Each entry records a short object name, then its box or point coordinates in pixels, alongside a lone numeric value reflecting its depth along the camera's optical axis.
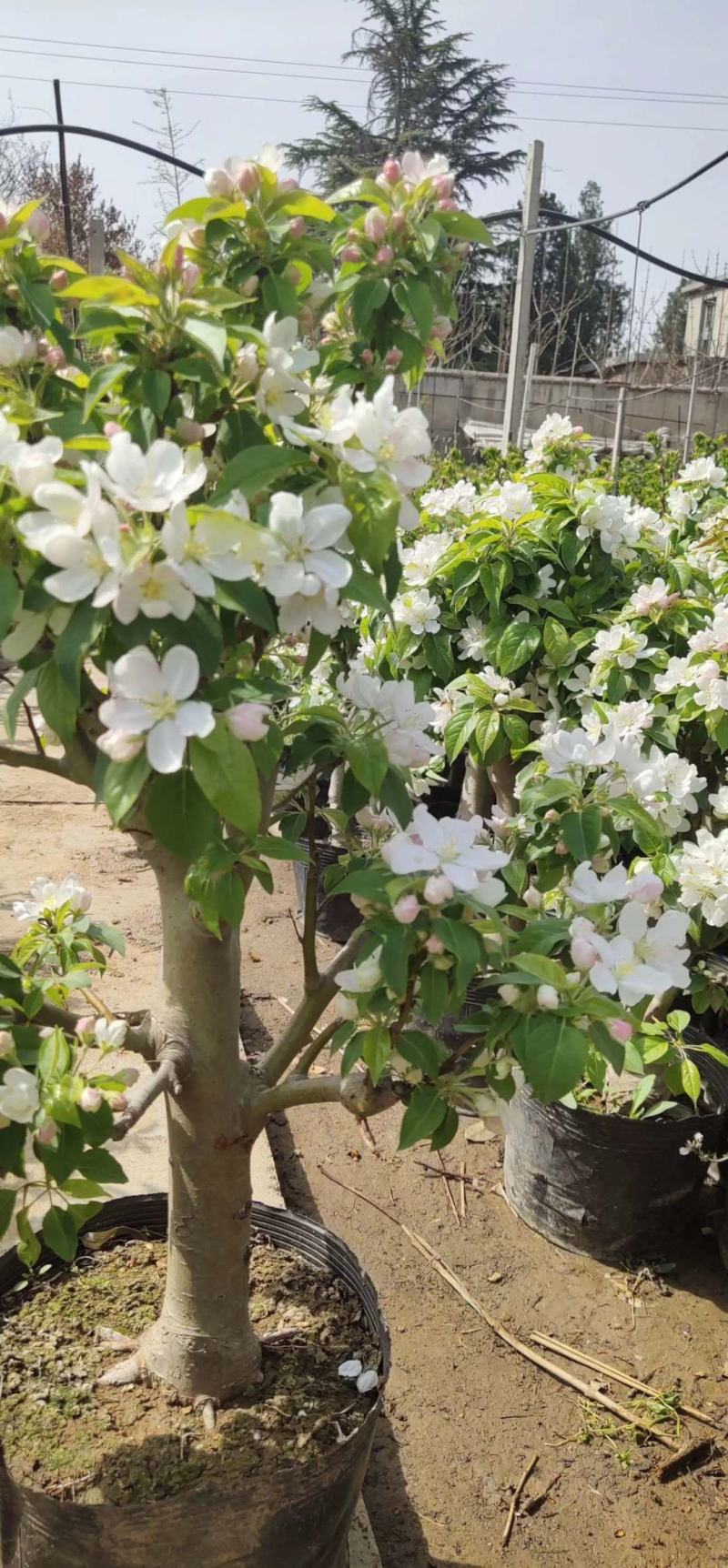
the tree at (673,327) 17.12
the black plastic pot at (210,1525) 1.32
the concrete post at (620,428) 8.08
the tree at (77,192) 13.67
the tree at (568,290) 17.84
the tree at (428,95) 22.47
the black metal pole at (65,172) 5.57
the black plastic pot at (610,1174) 2.35
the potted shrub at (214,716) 0.82
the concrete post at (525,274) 6.49
